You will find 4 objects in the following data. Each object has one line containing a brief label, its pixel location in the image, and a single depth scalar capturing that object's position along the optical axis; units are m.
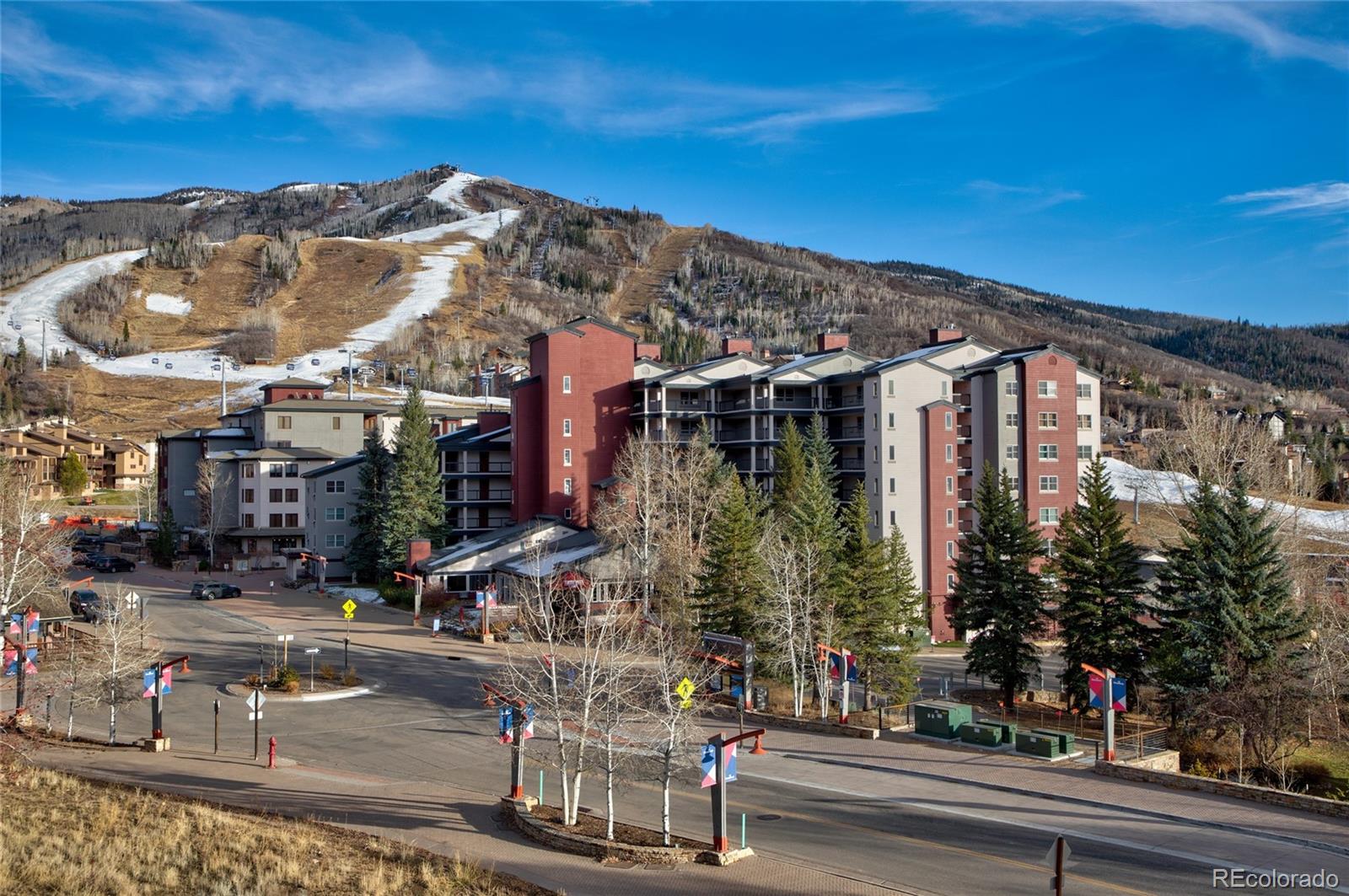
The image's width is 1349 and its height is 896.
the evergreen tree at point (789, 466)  59.00
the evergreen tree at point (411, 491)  69.38
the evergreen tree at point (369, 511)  72.88
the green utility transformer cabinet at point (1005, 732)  31.17
